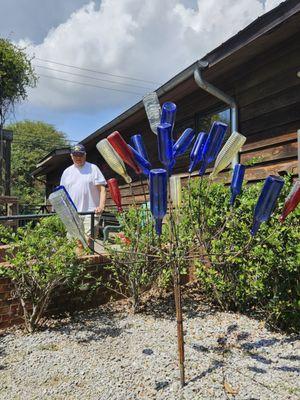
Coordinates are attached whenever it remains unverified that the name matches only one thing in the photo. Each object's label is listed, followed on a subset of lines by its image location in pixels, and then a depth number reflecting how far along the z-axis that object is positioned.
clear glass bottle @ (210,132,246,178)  2.27
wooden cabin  3.99
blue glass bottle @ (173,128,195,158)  2.31
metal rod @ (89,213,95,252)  3.99
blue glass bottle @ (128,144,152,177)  2.30
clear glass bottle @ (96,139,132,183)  2.32
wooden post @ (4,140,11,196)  7.38
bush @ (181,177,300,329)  3.08
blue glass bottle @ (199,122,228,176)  2.16
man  4.19
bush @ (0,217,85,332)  3.16
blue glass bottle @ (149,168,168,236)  1.90
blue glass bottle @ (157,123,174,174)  2.02
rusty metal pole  2.35
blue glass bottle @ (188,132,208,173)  2.32
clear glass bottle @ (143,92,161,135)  2.45
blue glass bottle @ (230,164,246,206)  2.33
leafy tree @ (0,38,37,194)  6.93
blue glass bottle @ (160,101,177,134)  2.21
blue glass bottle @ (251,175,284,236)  1.94
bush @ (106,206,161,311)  3.65
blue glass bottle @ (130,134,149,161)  2.40
